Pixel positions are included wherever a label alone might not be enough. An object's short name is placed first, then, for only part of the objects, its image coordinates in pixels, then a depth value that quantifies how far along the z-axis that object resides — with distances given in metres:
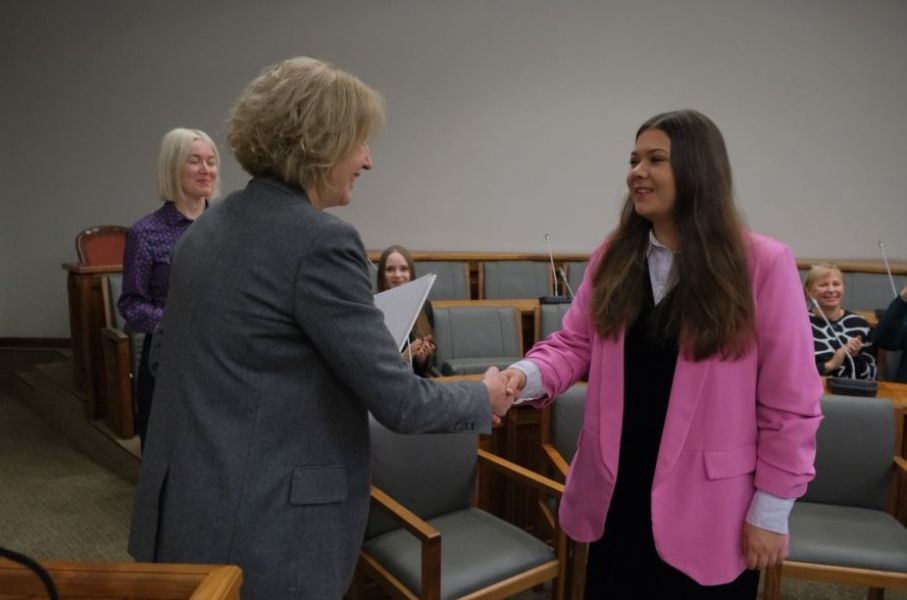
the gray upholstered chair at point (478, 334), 3.10
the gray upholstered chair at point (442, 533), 1.53
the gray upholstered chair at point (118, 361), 2.80
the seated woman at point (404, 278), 2.79
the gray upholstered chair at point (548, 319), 3.14
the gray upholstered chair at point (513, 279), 4.47
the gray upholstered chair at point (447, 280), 4.31
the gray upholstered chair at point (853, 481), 1.74
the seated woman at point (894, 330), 2.73
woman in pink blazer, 1.01
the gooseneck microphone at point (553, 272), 4.35
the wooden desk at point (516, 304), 3.34
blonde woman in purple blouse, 1.83
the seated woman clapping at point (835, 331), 2.60
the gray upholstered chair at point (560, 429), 1.95
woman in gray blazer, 0.85
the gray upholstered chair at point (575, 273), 4.42
